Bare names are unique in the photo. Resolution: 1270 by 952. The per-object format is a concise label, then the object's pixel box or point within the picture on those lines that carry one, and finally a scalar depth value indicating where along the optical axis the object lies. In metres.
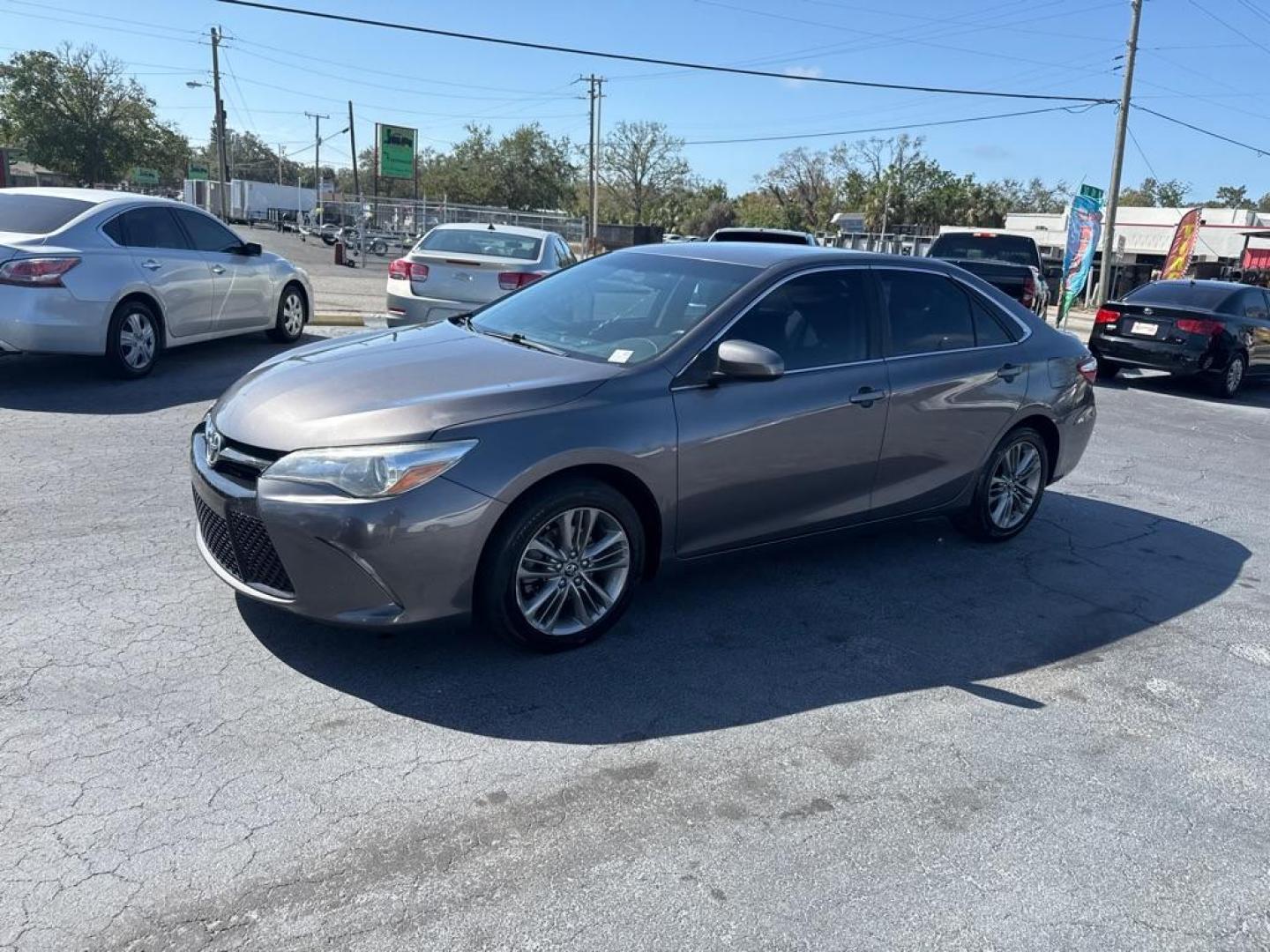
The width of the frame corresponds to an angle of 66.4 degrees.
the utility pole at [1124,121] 25.61
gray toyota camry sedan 3.52
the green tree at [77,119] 58.81
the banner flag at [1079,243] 20.41
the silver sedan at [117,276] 7.73
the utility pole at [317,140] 82.82
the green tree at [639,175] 74.31
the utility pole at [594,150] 49.38
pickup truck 16.17
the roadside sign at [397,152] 42.72
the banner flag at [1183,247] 24.83
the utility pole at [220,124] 49.09
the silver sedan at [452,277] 10.29
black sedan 12.65
